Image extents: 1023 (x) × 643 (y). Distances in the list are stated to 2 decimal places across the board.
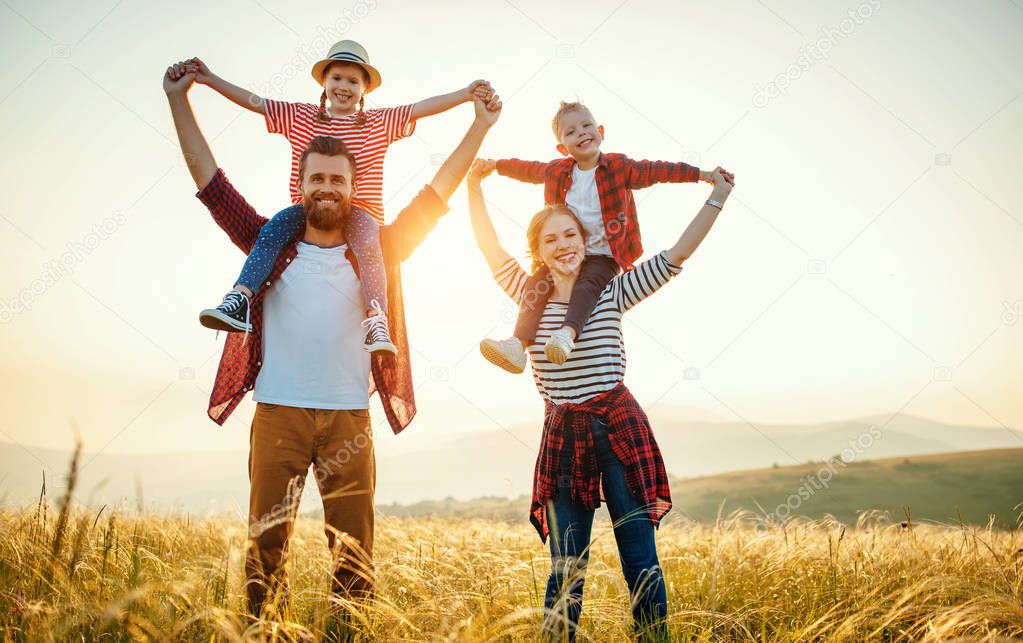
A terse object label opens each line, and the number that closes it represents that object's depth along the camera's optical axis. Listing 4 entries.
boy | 3.38
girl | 3.17
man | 2.93
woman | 2.85
